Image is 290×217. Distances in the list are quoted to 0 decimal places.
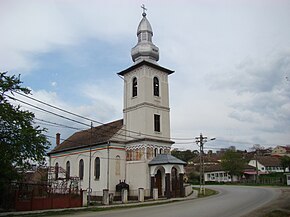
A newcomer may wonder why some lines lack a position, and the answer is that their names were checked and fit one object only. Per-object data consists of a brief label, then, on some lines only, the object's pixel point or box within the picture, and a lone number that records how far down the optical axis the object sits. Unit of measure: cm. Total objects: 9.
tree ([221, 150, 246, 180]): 7056
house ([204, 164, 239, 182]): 8141
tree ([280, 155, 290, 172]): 7407
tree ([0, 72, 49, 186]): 1998
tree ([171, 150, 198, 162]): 10225
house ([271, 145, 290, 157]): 13862
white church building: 3612
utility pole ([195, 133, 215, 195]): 4212
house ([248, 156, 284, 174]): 8975
